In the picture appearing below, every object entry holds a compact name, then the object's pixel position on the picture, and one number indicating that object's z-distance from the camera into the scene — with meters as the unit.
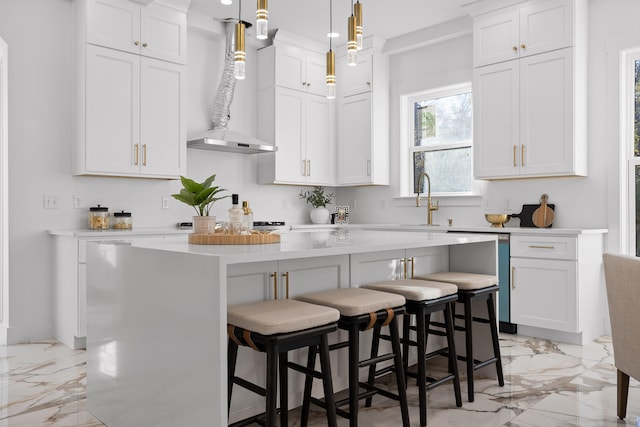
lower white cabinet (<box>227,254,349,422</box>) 2.22
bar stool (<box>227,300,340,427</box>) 1.81
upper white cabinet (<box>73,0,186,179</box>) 4.00
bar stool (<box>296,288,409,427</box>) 2.12
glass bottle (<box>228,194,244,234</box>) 2.37
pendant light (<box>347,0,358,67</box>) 2.79
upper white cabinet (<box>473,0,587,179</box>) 4.08
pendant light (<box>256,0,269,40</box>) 2.46
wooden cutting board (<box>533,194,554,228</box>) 4.38
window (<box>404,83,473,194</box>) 5.23
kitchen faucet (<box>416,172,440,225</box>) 5.22
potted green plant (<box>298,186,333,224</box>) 5.78
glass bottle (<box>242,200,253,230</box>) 2.54
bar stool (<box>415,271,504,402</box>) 2.74
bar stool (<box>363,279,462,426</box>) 2.44
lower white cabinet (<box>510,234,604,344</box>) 3.81
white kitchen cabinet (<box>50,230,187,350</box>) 3.65
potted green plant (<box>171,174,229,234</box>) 2.45
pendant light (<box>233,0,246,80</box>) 2.51
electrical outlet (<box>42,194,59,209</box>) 4.06
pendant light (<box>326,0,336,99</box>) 2.93
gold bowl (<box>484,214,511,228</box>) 4.42
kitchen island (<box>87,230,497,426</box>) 1.76
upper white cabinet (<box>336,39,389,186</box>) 5.55
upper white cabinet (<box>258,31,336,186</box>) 5.32
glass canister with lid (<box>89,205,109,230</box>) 4.16
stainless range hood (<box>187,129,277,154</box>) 4.63
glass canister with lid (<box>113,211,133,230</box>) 4.24
